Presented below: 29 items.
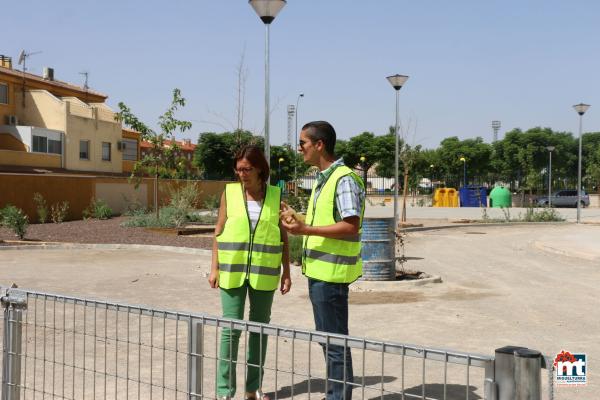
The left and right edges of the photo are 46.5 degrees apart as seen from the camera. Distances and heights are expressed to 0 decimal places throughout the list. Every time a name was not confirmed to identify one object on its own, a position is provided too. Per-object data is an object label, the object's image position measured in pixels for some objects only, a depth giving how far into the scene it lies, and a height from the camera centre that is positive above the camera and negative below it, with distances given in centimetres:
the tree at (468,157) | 7409 +394
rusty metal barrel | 1086 -88
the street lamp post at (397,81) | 2340 +375
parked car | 5478 -38
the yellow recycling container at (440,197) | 5050 -30
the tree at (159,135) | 2564 +201
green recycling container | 4719 -20
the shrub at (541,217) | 3085 -99
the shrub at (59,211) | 2625 -93
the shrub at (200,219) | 2653 -115
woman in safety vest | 446 -34
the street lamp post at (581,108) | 2942 +368
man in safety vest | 415 -23
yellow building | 4316 +384
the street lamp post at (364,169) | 7162 +246
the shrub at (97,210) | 2843 -93
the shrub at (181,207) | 2376 -62
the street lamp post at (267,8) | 1241 +325
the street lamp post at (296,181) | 2403 +35
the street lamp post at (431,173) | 7111 +211
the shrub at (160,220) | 2317 -105
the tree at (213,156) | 7419 +358
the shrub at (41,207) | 2575 -75
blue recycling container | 5100 -25
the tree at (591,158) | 6372 +400
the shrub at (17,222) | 1891 -98
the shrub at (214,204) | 3105 -69
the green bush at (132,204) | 3101 -72
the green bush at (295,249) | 1355 -114
